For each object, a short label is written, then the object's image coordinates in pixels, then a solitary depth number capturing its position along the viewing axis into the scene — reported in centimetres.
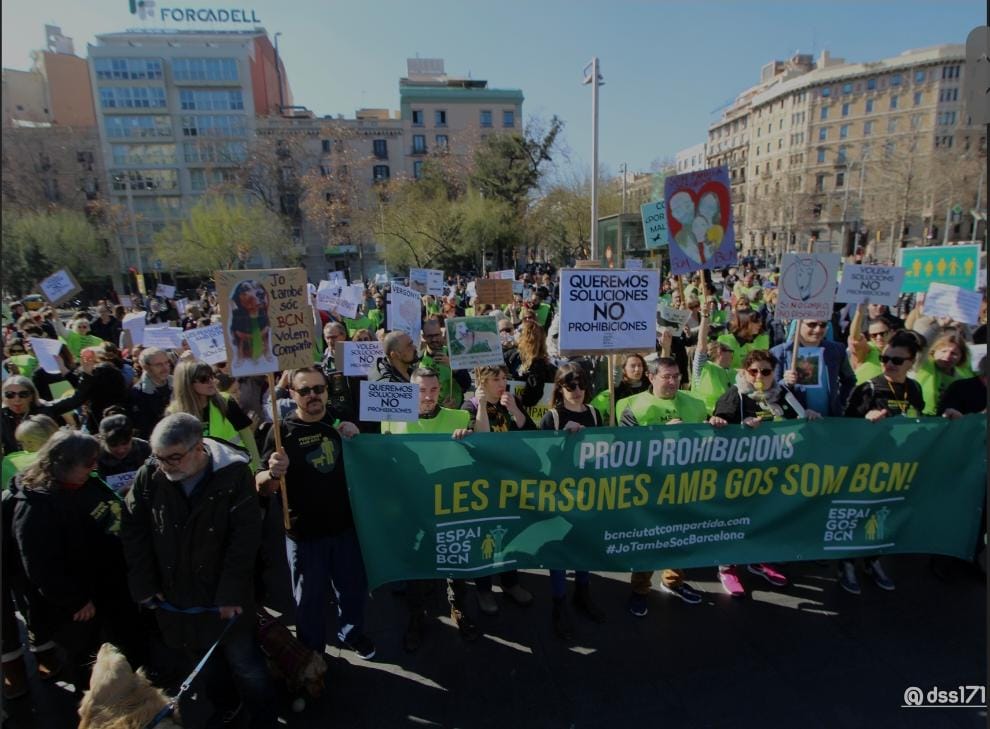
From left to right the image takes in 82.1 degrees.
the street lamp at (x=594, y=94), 1623
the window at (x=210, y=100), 5406
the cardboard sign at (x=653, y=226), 822
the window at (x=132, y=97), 5300
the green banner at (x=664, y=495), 368
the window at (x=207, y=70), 5366
